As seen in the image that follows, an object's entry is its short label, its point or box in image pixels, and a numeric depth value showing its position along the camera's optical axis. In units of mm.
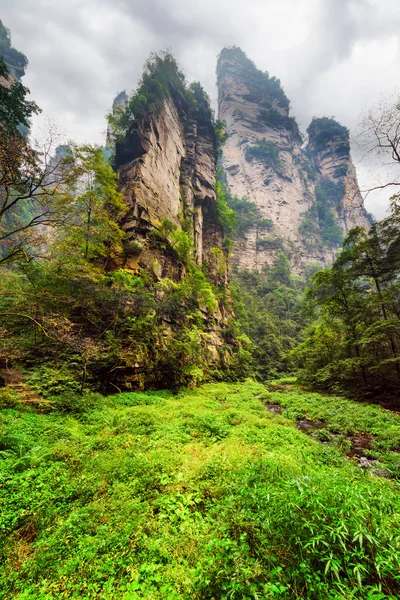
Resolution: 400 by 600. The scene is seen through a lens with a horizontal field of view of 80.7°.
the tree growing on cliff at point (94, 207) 14096
